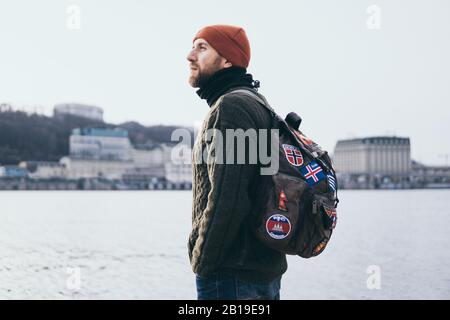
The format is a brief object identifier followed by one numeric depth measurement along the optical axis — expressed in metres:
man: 2.45
